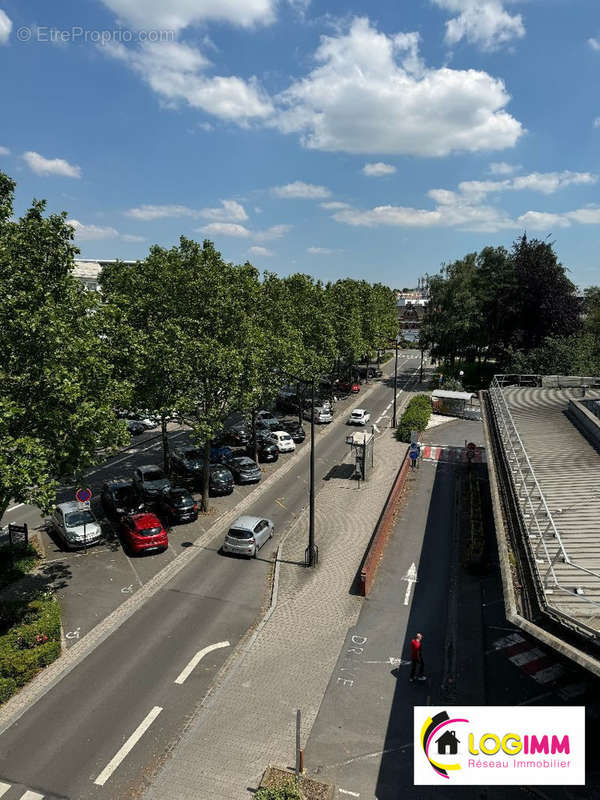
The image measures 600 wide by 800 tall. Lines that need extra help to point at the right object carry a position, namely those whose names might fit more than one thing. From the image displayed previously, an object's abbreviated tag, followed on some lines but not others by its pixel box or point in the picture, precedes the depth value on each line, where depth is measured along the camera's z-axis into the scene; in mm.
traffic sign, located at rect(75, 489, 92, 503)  21031
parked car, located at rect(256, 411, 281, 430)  43719
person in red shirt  14414
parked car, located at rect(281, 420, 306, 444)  42812
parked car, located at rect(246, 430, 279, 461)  37062
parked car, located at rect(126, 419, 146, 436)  42219
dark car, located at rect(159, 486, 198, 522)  25688
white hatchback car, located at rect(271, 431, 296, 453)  39438
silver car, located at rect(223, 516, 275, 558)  22344
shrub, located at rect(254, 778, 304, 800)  10172
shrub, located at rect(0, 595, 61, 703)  14109
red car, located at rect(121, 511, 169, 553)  22328
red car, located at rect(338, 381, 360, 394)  64000
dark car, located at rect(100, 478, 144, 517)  25875
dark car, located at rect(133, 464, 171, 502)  27859
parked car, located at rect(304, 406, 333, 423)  48125
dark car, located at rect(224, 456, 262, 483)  32031
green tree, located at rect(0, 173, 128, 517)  14719
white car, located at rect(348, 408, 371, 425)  47969
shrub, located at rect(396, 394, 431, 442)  43156
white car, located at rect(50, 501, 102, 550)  22859
